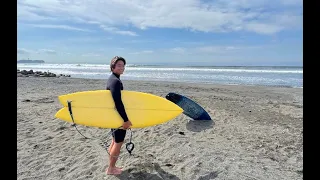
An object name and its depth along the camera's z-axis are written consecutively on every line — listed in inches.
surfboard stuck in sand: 255.9
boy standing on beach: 128.3
